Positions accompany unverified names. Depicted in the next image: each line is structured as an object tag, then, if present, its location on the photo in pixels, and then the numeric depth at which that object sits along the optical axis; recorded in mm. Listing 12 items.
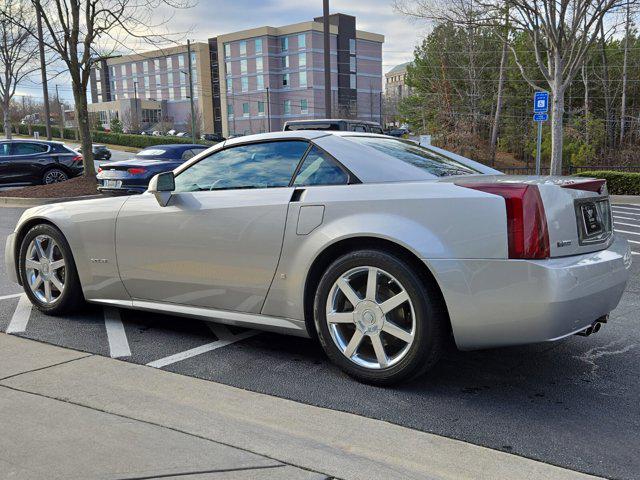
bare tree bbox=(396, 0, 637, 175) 15500
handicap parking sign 15276
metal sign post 15233
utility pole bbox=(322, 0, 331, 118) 17217
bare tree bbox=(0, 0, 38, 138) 30594
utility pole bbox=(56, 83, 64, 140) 65769
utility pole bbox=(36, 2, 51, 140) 20420
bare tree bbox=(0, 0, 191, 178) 15305
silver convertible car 2979
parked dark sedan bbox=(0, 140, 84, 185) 17234
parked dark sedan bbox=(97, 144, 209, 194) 12305
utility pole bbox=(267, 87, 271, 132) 81688
